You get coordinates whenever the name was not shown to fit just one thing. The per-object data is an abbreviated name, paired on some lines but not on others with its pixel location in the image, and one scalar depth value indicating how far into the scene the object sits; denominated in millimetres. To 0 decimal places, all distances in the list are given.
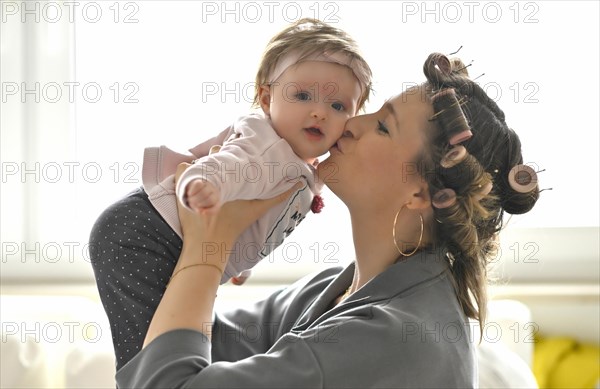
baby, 1504
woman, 1286
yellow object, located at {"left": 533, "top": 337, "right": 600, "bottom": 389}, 2381
